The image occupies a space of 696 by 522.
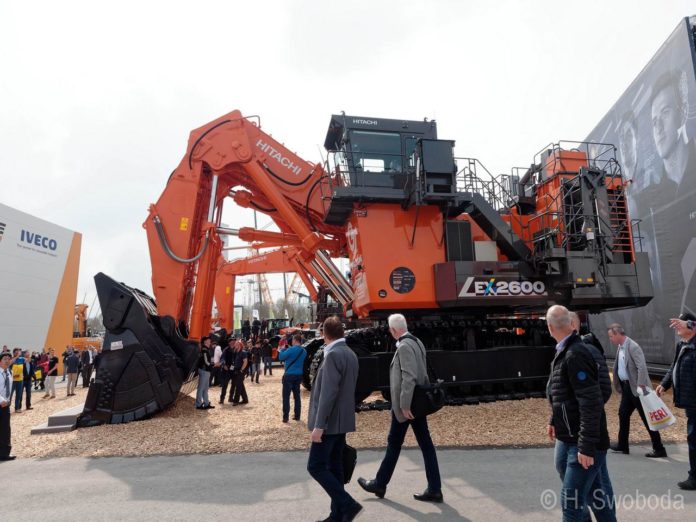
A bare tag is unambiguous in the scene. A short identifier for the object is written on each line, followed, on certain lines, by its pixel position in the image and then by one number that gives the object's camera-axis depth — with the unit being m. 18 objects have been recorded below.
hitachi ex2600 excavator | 9.13
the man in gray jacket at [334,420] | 3.95
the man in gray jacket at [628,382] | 6.04
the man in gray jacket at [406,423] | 4.57
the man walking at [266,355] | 20.57
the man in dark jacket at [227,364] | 11.62
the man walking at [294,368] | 9.07
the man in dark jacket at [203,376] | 10.30
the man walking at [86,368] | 18.78
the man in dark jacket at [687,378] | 4.94
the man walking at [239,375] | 10.96
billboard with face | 12.71
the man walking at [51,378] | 15.25
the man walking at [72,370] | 15.98
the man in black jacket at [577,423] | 3.08
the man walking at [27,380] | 12.92
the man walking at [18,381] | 12.48
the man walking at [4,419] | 6.62
